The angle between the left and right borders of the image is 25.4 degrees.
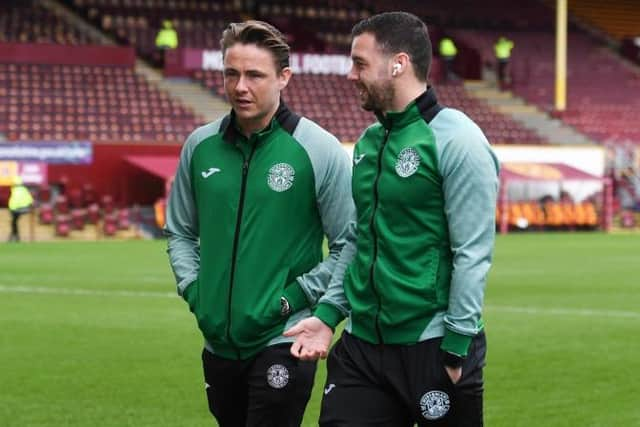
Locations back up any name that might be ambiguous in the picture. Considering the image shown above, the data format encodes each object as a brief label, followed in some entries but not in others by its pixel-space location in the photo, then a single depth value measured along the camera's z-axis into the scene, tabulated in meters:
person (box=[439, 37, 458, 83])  50.41
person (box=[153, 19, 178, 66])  45.50
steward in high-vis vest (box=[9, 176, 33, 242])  34.69
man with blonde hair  5.25
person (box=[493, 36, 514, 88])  52.56
